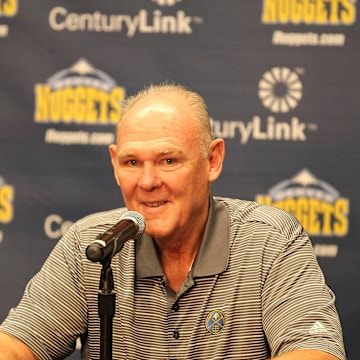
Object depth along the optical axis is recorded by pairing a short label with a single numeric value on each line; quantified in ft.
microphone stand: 13.39
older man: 17.62
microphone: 12.87
